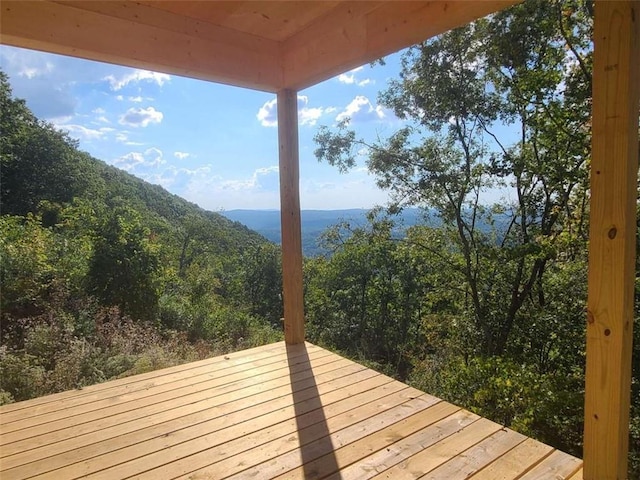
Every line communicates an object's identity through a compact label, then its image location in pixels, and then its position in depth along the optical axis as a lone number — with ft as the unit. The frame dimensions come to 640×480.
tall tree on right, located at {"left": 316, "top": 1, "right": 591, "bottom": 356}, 15.01
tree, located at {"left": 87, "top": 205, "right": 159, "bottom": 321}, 14.79
